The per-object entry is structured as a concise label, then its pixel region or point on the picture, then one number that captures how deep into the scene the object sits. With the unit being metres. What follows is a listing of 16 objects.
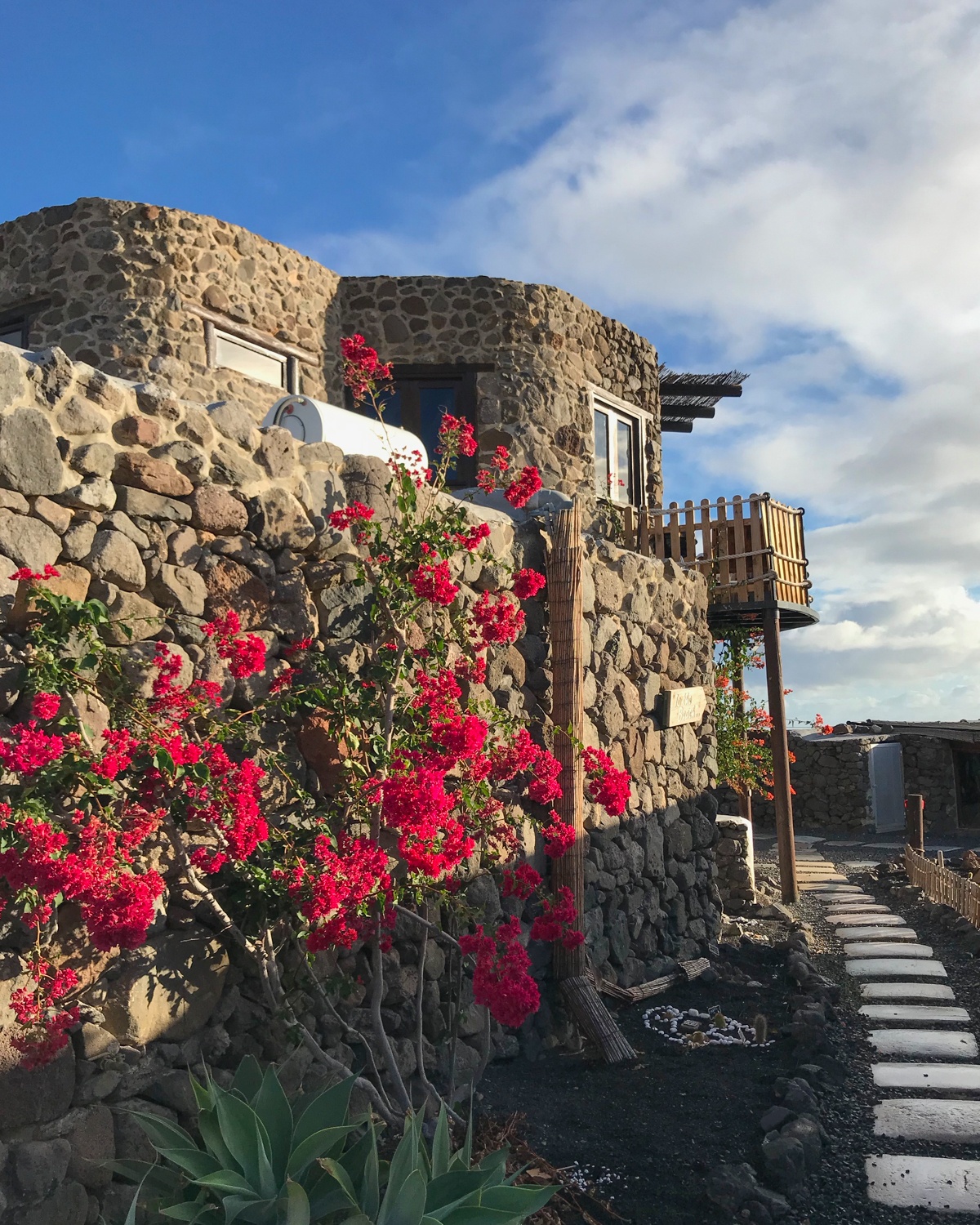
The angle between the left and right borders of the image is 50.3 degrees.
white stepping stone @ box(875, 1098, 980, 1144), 5.25
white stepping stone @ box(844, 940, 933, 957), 9.05
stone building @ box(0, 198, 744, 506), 8.88
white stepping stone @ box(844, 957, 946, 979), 8.34
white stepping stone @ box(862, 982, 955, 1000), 7.75
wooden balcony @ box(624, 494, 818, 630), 11.36
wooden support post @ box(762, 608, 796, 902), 11.55
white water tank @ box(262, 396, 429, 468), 6.50
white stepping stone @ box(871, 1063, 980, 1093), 5.93
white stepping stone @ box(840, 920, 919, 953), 9.73
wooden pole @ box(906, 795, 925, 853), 13.88
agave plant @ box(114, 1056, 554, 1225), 2.97
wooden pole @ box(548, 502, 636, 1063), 6.21
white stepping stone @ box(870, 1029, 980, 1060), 6.54
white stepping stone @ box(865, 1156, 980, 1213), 4.54
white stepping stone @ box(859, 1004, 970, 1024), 7.24
